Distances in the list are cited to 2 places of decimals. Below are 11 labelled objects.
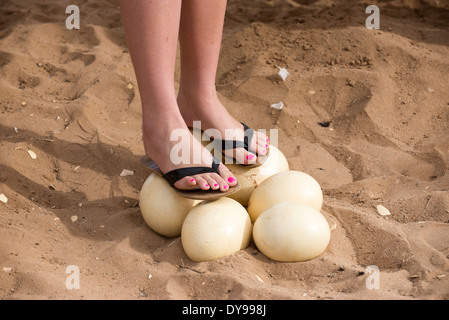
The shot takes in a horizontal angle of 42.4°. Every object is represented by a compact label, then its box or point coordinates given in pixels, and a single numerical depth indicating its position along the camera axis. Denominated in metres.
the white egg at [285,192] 2.60
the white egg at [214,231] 2.43
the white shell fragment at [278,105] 3.77
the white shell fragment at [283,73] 4.03
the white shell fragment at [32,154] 3.29
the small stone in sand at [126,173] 3.24
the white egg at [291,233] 2.39
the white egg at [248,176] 2.84
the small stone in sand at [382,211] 2.80
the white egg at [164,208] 2.66
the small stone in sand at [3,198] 2.94
